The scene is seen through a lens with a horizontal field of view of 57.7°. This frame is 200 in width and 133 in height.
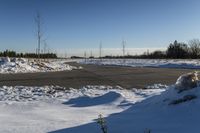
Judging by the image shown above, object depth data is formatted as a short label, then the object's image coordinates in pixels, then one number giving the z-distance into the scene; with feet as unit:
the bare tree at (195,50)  190.34
